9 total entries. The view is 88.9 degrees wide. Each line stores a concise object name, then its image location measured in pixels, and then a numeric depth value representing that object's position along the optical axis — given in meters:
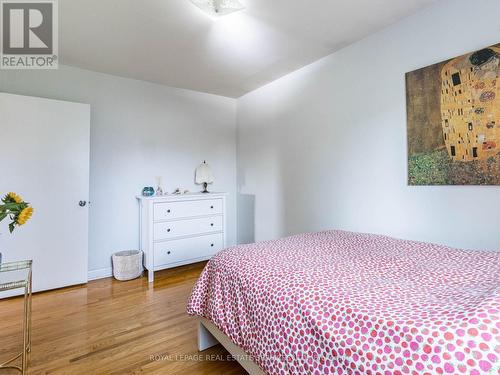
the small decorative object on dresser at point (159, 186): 3.33
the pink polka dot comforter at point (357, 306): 0.68
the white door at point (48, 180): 2.39
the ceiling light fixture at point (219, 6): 1.80
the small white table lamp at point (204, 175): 3.54
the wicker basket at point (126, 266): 2.86
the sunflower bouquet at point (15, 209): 1.18
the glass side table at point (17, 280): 1.27
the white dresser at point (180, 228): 2.90
